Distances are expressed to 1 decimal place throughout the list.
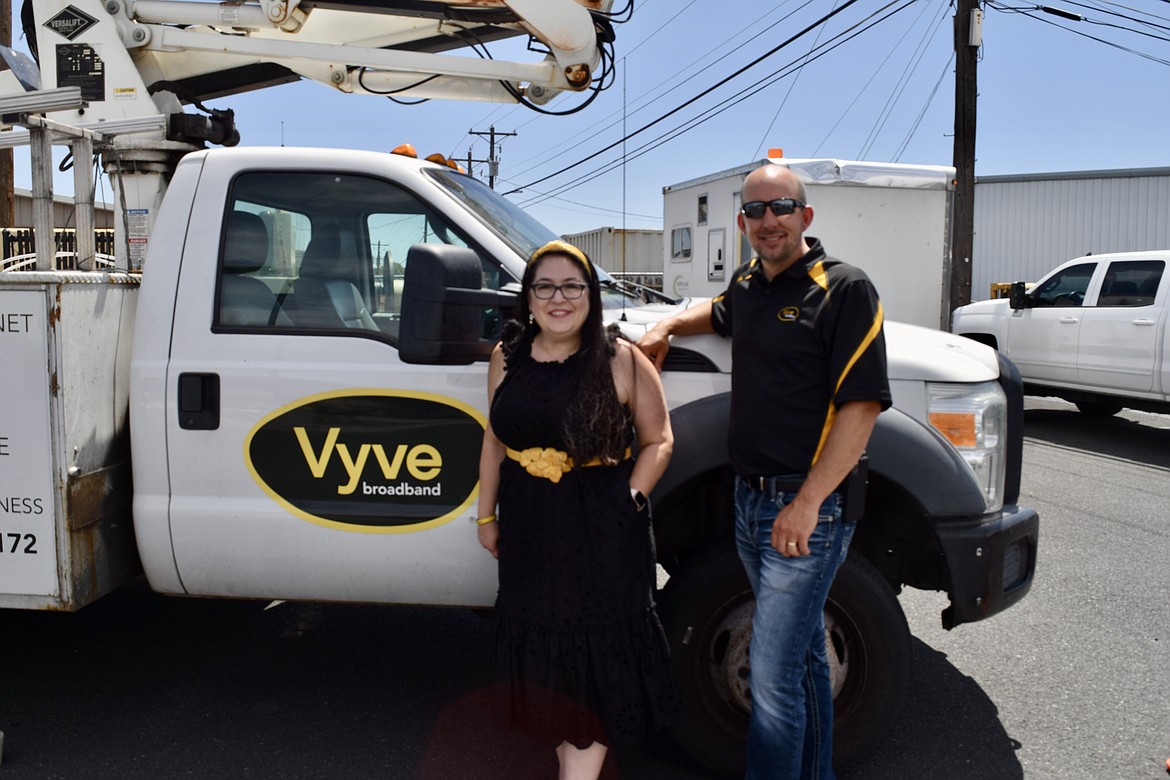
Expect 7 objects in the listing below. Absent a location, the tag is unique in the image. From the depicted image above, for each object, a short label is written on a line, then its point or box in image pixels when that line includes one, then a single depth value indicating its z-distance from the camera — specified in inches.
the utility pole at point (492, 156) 1950.1
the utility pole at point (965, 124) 585.3
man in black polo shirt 95.7
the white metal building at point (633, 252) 995.3
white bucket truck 119.1
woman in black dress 104.0
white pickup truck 363.3
